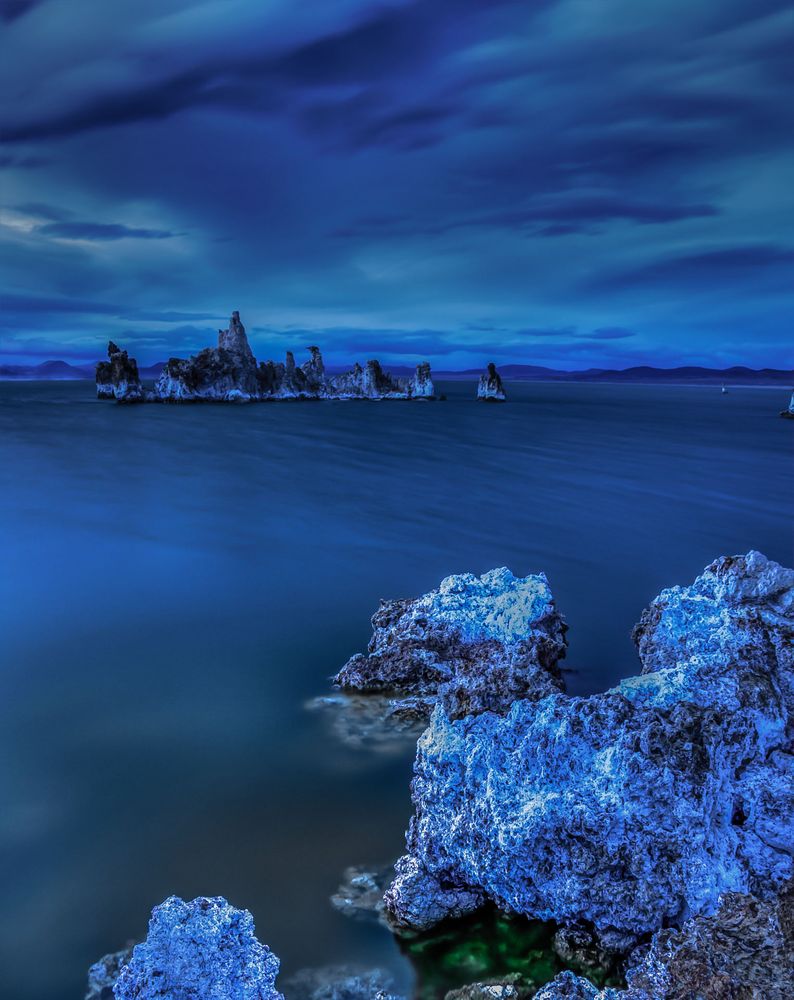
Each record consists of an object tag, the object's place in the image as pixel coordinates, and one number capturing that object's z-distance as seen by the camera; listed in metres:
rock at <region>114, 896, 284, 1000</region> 3.31
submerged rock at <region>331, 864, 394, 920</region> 4.25
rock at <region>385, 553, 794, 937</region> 3.76
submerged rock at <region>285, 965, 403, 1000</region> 3.75
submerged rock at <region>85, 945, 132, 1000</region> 3.83
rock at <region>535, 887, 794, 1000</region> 2.79
